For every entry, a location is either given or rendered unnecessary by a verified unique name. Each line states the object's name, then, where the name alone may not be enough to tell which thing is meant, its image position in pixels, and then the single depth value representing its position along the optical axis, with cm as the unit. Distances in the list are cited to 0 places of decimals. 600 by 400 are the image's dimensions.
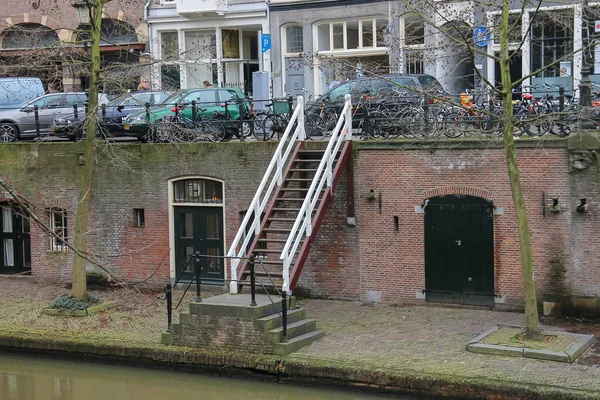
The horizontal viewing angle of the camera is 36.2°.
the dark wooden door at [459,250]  1753
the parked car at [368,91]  1991
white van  2448
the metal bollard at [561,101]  1669
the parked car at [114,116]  2191
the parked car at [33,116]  2356
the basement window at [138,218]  2112
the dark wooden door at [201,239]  2039
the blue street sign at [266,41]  3027
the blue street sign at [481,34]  1510
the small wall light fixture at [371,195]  1844
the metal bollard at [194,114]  2051
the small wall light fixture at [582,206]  1647
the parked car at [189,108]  2180
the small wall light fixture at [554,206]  1673
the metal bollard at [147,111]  1950
